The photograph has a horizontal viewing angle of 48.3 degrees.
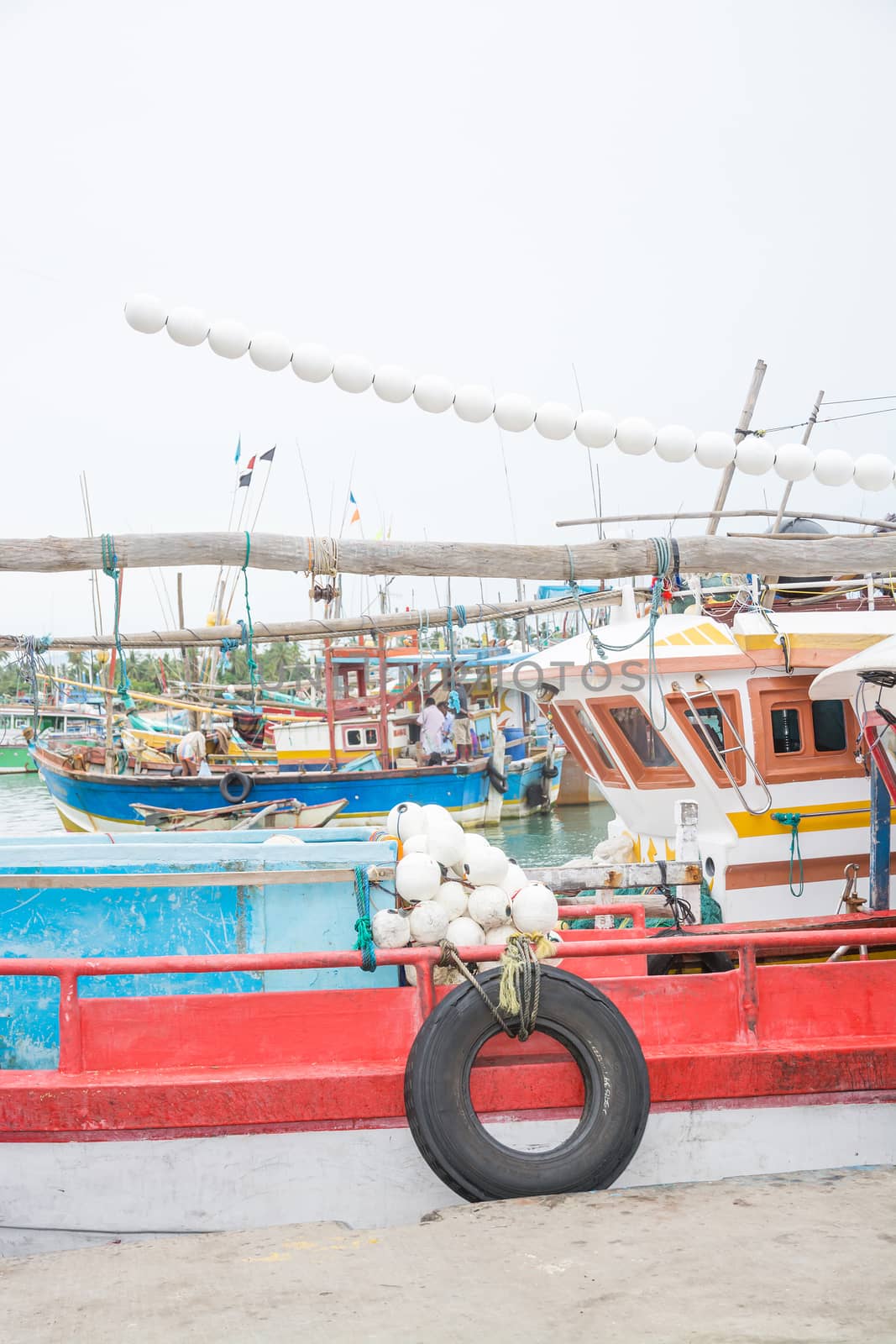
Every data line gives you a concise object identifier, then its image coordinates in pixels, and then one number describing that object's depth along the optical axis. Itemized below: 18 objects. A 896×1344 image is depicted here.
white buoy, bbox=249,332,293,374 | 4.70
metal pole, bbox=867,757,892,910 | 6.62
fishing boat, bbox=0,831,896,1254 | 3.99
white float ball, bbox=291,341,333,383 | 4.79
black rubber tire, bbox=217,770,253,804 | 19.12
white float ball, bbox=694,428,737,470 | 5.22
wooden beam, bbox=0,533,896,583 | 4.52
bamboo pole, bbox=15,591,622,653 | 9.62
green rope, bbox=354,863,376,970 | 4.08
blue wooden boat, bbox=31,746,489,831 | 19.33
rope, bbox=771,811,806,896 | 7.88
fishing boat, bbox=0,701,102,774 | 46.28
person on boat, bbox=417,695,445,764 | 22.09
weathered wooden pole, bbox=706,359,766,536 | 11.31
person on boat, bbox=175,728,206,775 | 22.95
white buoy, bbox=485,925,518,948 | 4.27
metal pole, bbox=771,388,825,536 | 7.85
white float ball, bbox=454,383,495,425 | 5.00
